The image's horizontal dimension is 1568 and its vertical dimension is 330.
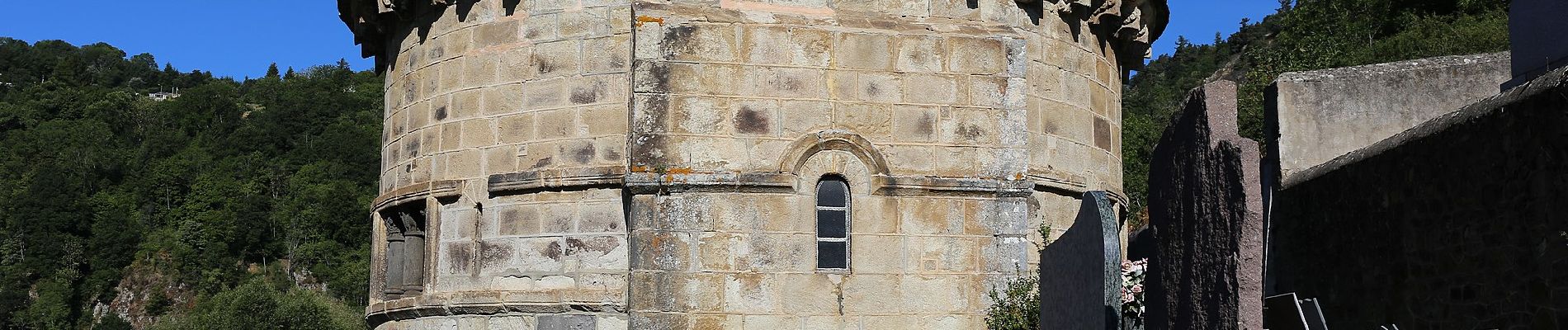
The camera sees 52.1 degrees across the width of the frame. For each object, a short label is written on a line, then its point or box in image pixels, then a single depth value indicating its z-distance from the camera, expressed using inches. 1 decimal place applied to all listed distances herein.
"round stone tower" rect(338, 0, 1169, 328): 458.6
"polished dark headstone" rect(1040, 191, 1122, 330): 263.0
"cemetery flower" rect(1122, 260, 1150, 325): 335.9
